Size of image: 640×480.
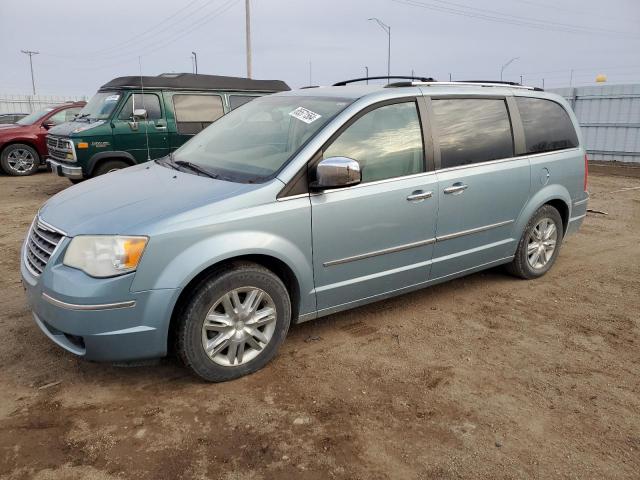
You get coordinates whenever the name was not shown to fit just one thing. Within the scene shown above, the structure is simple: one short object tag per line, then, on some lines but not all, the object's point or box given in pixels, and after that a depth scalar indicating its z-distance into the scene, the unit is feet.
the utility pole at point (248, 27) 80.74
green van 28.86
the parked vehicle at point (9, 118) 53.19
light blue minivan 9.57
